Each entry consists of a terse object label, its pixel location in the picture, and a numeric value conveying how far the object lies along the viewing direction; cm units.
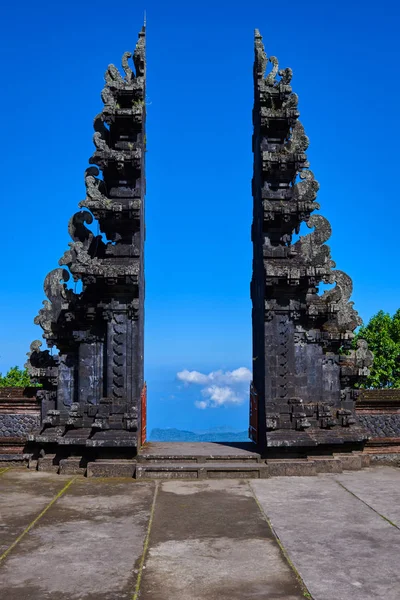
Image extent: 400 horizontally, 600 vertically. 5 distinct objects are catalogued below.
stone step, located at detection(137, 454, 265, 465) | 1352
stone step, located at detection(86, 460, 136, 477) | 1326
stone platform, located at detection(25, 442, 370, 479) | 1304
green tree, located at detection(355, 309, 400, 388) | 3977
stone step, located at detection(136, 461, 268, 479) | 1299
